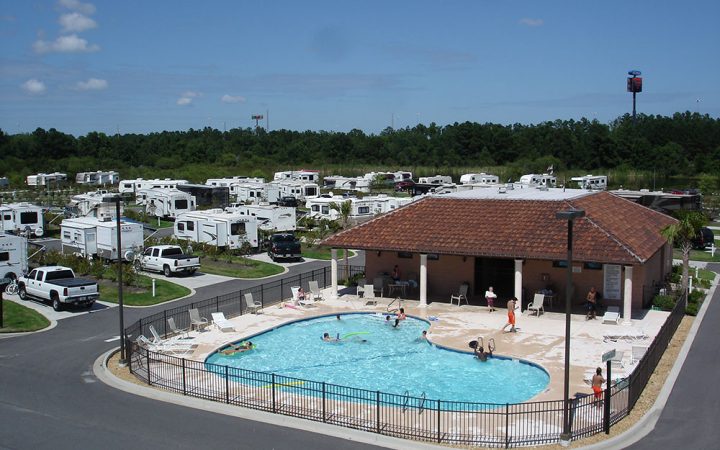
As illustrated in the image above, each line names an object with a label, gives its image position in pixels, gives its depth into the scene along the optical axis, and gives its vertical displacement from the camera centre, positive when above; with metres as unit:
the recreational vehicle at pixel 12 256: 37.47 -4.28
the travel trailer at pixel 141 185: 77.31 -1.71
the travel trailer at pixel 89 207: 59.22 -3.12
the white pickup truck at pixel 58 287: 32.53 -5.12
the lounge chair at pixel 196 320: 29.57 -5.87
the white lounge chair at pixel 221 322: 29.45 -5.97
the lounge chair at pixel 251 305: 32.53 -5.83
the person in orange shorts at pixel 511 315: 28.73 -5.52
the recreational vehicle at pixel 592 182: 84.50 -1.82
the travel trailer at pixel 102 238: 42.94 -3.95
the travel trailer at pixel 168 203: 64.12 -2.91
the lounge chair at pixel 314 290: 35.66 -5.68
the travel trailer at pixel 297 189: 78.19 -2.26
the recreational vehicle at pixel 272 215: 55.09 -3.47
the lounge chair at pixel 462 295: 33.62 -5.62
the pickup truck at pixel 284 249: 47.03 -4.99
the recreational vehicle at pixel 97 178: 100.50 -1.28
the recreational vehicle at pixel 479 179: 90.31 -1.50
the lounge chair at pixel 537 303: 31.23 -5.56
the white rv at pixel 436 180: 97.25 -1.70
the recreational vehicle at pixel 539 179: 81.84 -1.47
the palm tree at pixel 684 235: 33.34 -3.09
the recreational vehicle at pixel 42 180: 97.56 -1.44
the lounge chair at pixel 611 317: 29.63 -5.83
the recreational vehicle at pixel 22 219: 53.38 -3.56
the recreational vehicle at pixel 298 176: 93.25 -1.07
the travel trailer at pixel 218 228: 48.28 -3.87
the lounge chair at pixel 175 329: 28.41 -6.12
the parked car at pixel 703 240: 52.91 -5.15
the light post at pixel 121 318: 24.33 -4.80
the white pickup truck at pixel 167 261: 41.09 -4.99
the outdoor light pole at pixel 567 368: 17.73 -4.78
